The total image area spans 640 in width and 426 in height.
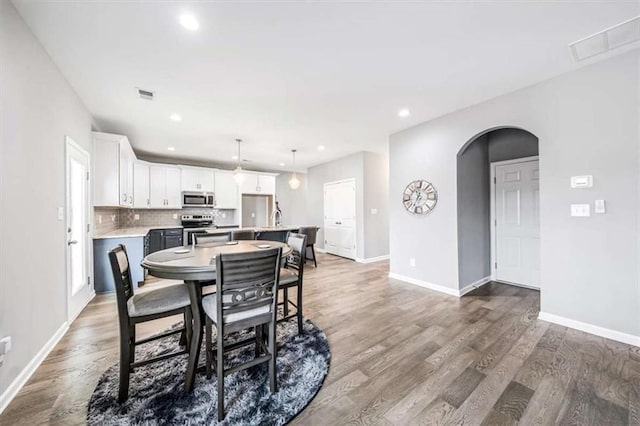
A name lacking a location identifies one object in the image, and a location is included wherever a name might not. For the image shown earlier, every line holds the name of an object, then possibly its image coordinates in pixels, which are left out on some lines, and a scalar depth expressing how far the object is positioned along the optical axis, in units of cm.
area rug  150
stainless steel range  618
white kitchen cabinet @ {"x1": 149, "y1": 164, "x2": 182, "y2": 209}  583
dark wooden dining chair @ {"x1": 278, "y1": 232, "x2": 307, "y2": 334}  244
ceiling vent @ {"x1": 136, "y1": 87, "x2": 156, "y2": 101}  291
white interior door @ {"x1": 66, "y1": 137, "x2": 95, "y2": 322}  272
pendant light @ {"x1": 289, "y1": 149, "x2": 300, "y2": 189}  546
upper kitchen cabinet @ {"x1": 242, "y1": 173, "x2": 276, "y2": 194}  698
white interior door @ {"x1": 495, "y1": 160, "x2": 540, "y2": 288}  376
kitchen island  490
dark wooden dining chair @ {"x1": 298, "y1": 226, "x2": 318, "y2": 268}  508
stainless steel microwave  621
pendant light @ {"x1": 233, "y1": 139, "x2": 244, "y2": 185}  465
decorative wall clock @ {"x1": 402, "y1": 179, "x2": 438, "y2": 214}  385
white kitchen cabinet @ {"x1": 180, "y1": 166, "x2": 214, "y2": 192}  625
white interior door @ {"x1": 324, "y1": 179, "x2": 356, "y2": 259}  610
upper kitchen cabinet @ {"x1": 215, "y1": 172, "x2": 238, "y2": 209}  667
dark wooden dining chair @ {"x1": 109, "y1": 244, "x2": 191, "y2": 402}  161
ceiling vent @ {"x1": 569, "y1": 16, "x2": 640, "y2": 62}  197
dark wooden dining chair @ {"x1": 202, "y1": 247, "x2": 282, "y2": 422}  152
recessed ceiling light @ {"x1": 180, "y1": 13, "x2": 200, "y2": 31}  182
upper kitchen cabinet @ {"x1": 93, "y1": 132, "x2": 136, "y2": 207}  371
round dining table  166
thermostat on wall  249
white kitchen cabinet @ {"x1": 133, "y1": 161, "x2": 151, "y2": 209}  557
